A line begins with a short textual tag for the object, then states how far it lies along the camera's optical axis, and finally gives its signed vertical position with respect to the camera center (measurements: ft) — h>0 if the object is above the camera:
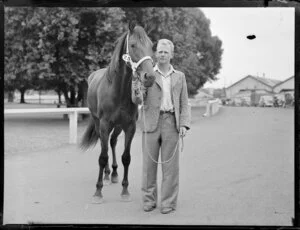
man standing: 15.04 -0.07
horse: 14.76 +0.91
